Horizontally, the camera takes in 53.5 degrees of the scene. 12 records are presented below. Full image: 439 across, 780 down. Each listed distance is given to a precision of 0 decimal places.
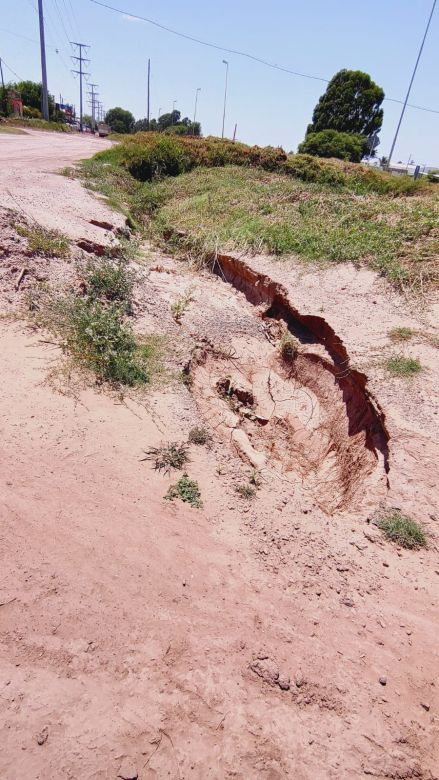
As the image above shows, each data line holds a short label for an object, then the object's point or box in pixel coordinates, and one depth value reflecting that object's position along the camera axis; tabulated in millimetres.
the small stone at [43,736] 2125
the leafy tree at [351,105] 29406
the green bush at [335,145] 25938
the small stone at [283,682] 2561
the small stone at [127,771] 2076
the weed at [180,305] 7302
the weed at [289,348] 7312
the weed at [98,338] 5098
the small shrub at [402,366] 5453
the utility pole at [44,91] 29023
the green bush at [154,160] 16597
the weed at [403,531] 3560
